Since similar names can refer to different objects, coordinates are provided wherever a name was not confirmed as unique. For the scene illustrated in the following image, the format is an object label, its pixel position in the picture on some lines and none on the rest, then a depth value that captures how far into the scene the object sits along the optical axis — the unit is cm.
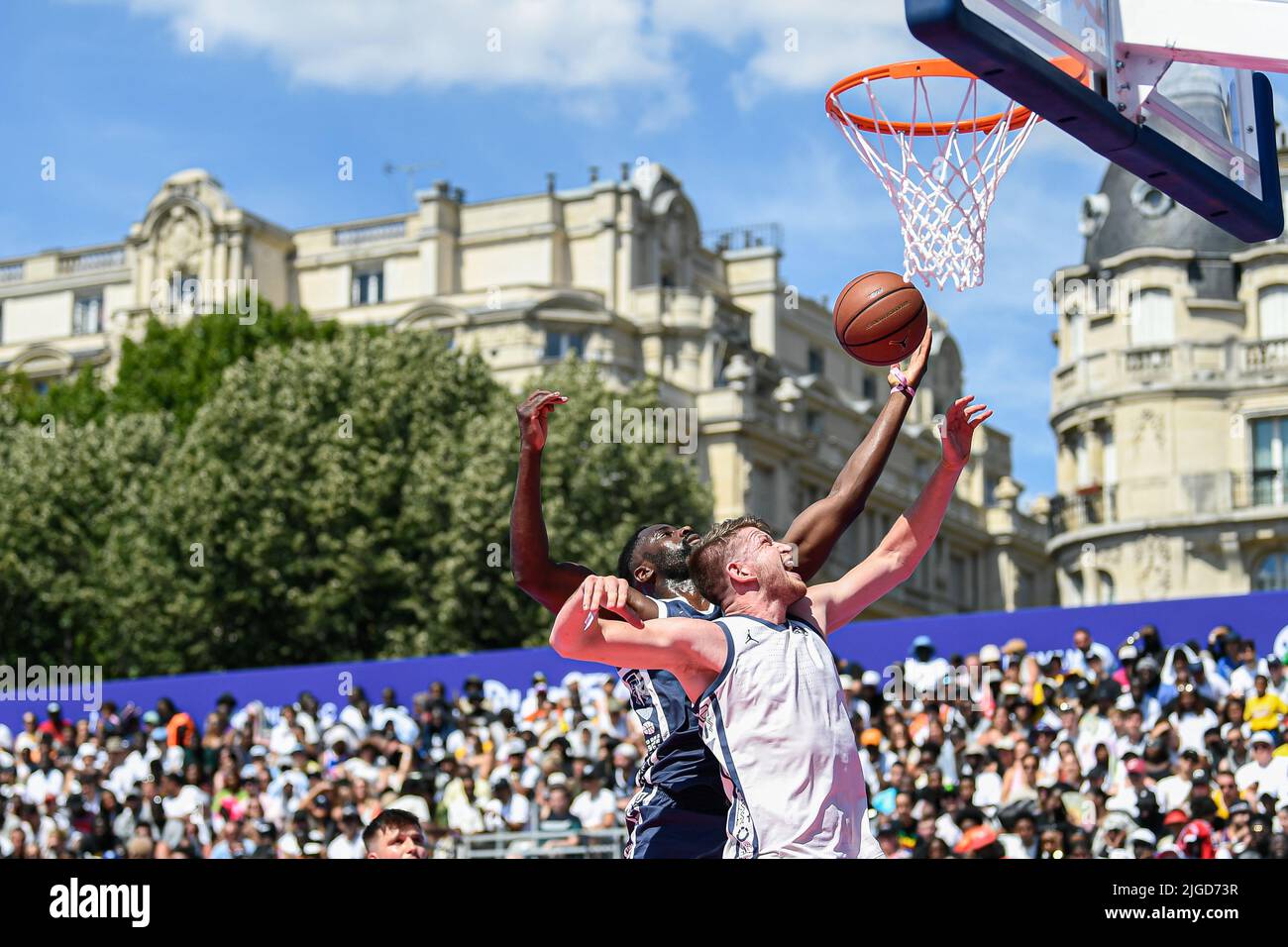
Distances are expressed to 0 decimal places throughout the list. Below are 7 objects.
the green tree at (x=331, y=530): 3547
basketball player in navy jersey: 612
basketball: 732
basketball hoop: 893
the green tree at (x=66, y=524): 3753
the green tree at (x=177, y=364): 4509
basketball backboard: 719
